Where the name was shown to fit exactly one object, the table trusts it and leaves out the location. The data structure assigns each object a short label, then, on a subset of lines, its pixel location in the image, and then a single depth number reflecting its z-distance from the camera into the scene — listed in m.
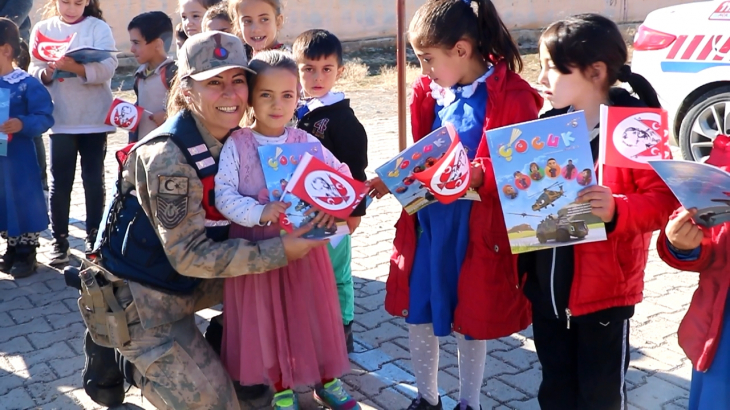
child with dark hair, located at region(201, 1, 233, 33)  4.48
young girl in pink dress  2.82
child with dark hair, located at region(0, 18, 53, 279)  4.86
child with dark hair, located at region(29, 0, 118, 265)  5.01
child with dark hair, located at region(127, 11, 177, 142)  4.69
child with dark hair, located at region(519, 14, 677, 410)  2.40
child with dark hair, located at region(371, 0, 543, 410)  2.79
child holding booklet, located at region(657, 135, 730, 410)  2.24
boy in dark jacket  3.44
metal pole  5.34
